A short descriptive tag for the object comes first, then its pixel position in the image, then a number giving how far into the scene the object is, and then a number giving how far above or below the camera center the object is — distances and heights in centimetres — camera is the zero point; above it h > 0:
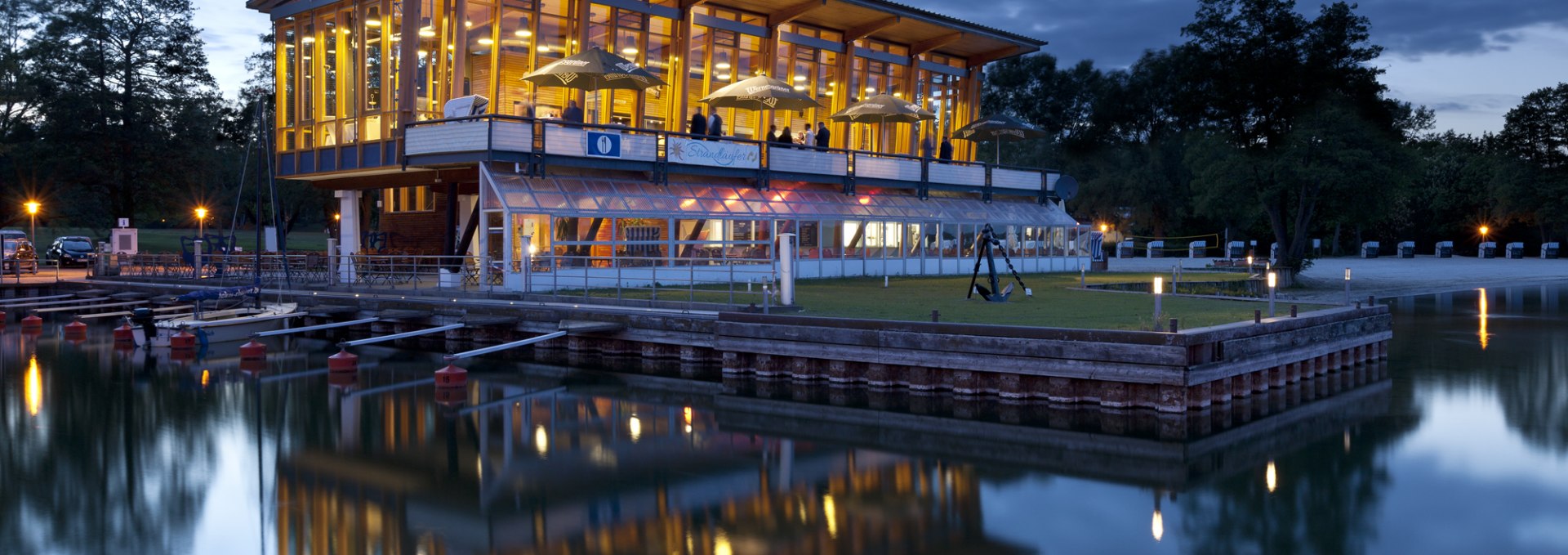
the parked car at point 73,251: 4888 -47
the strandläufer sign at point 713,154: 3125 +246
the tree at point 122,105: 5038 +593
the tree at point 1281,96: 4403 +605
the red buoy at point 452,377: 1950 -226
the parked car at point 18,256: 4112 -63
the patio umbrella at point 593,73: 2767 +407
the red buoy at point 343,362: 2139 -223
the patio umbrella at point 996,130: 4066 +405
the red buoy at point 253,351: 2328 -221
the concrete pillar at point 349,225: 3431 +50
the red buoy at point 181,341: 2530 -217
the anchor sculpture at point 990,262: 2424 -35
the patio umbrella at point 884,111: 3619 +414
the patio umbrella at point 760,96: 3225 +411
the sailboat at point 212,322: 2539 -179
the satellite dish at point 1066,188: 4431 +218
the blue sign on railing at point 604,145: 2892 +243
